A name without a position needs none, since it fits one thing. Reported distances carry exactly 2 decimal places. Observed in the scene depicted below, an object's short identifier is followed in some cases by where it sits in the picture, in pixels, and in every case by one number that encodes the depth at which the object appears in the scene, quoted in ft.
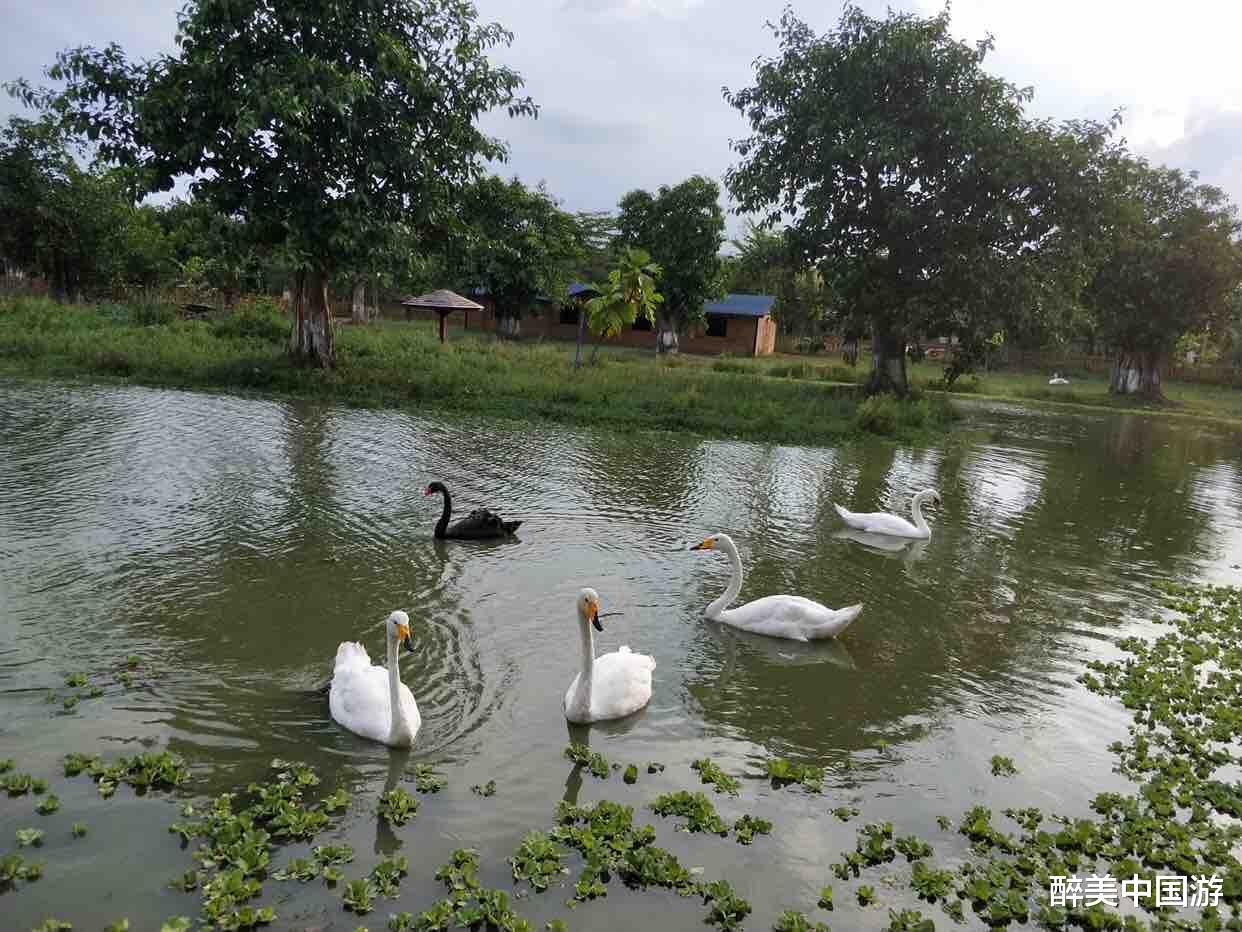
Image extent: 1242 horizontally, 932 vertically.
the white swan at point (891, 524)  44.21
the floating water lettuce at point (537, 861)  17.06
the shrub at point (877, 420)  77.71
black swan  38.29
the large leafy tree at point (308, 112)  67.67
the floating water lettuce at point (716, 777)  20.67
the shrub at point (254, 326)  97.19
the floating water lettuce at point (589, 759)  21.17
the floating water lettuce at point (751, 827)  18.94
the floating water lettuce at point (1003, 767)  22.22
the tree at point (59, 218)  132.05
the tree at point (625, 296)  118.32
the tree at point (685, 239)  164.25
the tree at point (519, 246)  161.89
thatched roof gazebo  133.60
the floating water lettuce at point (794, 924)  16.10
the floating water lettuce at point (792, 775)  21.20
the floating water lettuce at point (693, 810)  19.07
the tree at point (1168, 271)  133.90
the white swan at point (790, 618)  29.84
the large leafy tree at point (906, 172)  87.35
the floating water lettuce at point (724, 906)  16.39
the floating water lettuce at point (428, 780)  19.76
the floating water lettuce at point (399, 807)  18.63
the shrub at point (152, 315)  103.76
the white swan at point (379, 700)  21.35
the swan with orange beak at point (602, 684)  23.48
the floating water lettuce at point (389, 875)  16.42
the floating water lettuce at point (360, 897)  15.90
